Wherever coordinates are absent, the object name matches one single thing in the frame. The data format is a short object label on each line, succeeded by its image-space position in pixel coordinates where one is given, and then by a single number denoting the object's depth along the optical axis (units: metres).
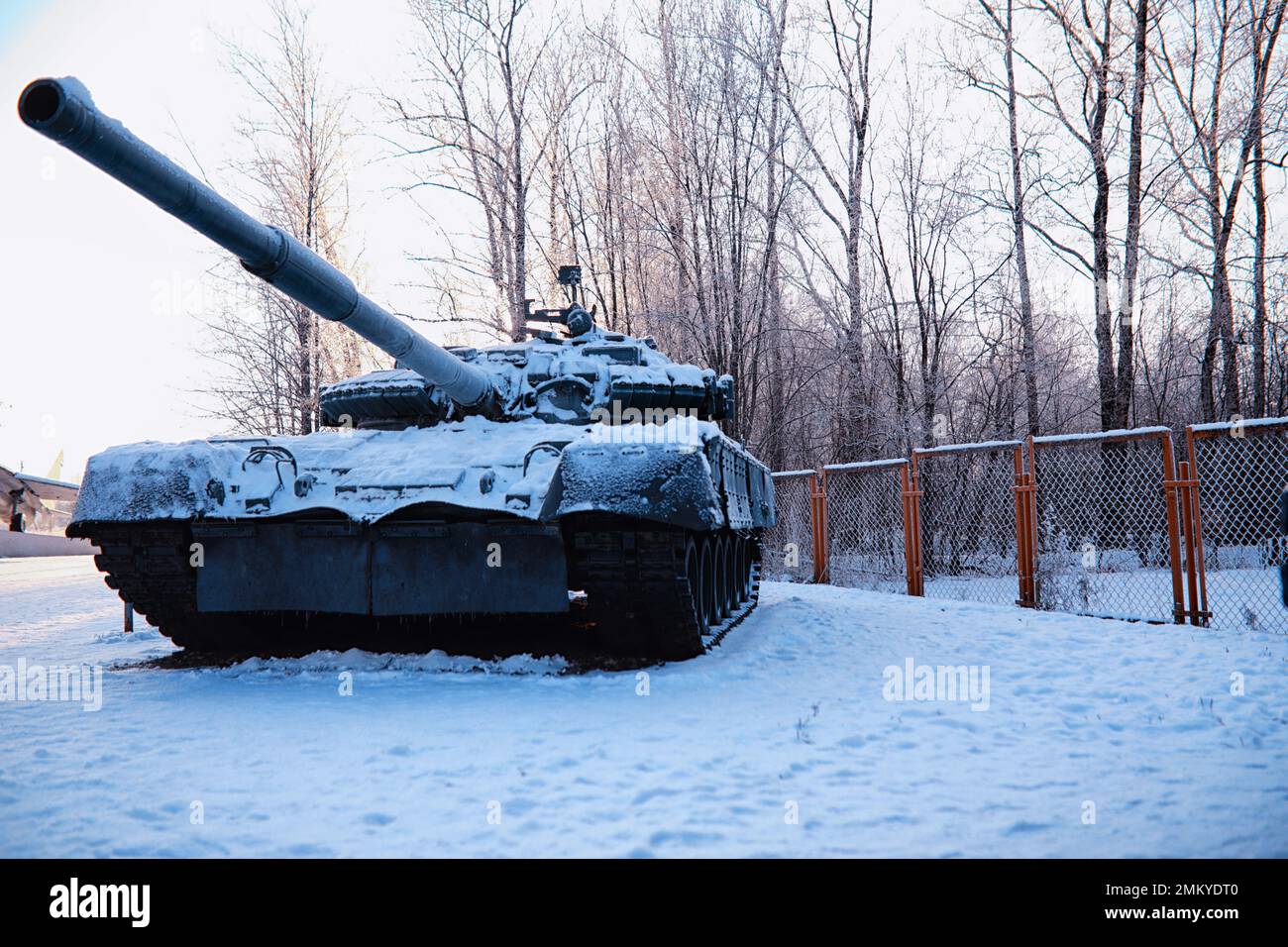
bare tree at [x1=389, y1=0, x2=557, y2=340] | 17.91
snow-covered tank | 5.47
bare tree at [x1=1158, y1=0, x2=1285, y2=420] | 15.20
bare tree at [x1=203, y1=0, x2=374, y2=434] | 19.09
